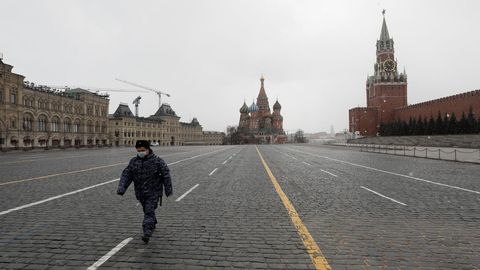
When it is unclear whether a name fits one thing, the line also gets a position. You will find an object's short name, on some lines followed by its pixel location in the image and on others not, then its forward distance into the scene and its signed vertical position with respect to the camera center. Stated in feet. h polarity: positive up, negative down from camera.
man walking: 18.80 -2.27
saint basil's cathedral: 502.38 +20.96
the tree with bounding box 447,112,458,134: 205.67 +5.13
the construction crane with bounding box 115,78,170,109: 532.73 +80.80
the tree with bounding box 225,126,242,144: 481.46 -0.28
